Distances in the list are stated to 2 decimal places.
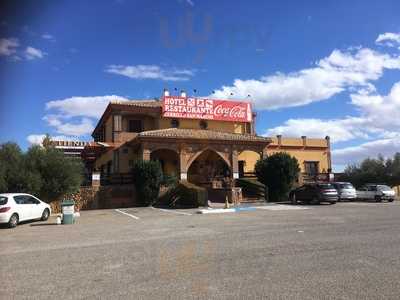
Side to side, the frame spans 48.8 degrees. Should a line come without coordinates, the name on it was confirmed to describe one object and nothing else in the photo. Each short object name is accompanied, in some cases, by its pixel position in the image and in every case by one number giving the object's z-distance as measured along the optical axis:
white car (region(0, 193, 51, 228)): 19.36
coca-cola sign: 39.56
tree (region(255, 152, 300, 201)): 33.78
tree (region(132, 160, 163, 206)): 30.58
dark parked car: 30.08
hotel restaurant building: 35.00
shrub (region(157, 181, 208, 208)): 28.45
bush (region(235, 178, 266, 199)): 33.34
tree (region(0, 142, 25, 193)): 25.73
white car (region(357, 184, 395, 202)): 34.03
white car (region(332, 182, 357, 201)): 33.44
